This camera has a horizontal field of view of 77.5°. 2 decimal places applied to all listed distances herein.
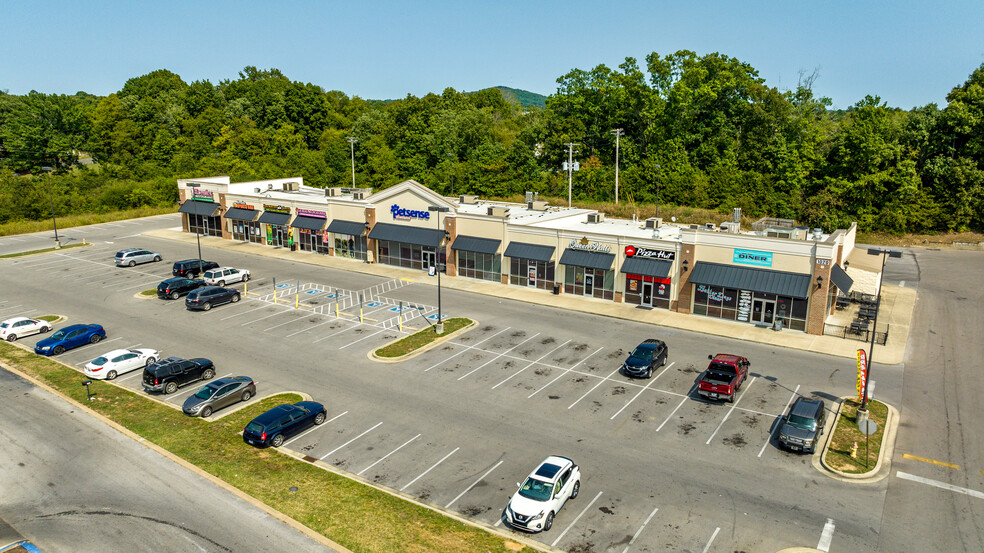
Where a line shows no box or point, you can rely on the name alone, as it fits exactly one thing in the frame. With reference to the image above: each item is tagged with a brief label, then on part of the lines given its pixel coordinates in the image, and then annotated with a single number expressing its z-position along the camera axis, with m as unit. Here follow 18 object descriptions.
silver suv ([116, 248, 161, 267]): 61.06
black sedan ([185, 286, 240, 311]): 46.38
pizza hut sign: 45.97
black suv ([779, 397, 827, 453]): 25.91
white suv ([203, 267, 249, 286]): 52.62
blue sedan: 38.03
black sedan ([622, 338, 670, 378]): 33.75
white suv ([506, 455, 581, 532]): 20.55
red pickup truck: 30.72
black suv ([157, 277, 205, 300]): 49.31
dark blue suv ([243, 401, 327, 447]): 26.36
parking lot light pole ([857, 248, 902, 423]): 28.09
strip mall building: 42.19
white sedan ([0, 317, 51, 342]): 40.91
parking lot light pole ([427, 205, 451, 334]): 40.93
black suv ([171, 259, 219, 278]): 56.09
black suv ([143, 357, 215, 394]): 32.06
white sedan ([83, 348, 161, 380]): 33.91
